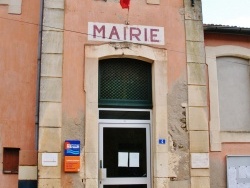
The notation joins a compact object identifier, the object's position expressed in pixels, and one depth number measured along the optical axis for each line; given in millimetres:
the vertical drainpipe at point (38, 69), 8688
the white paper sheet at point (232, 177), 9695
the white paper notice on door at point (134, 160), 8949
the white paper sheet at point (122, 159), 8891
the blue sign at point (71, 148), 8312
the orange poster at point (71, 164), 8242
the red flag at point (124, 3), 9250
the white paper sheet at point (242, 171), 9812
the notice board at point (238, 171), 9719
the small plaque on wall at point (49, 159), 8195
